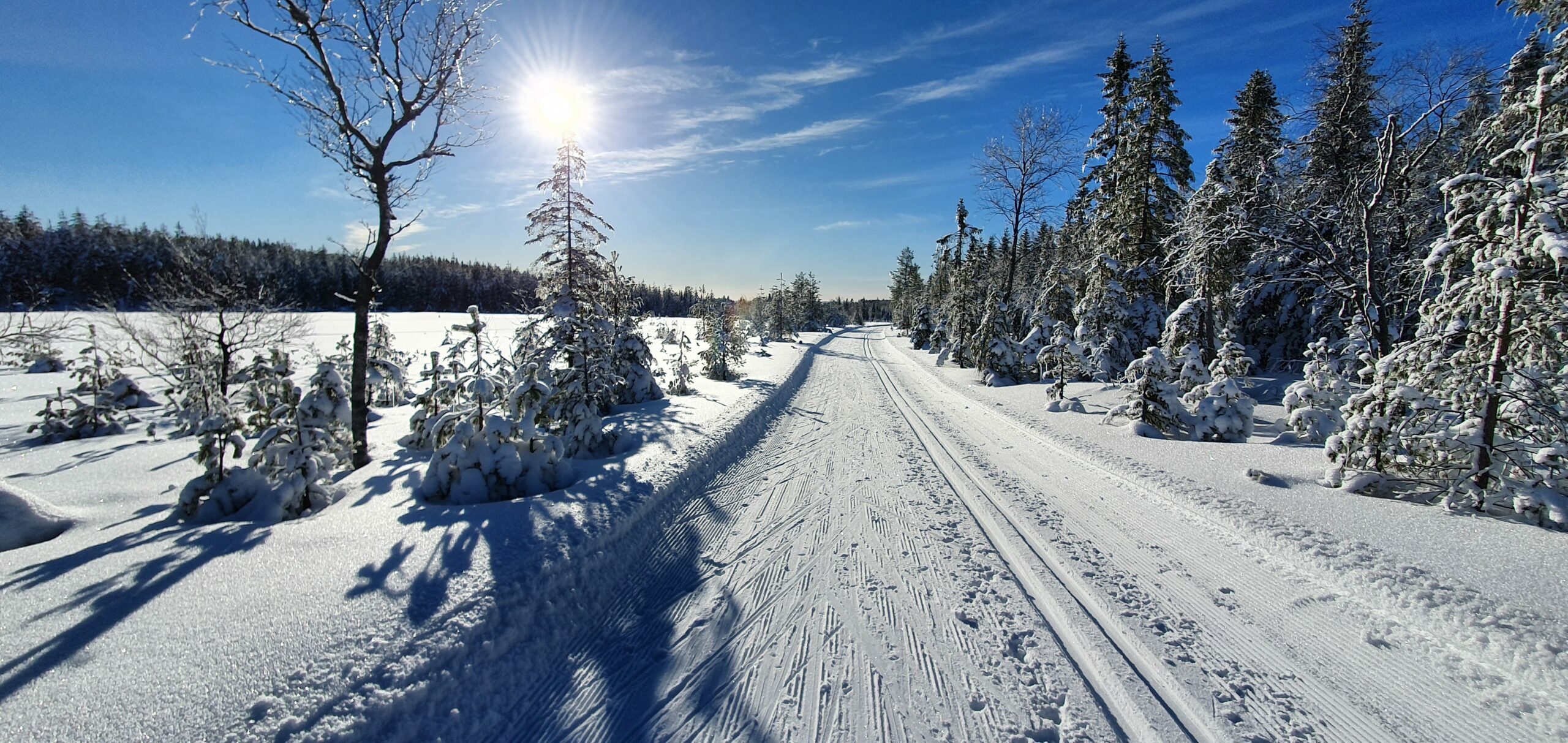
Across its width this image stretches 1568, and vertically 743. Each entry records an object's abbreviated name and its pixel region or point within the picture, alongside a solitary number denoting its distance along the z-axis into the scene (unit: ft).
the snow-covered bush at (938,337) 114.11
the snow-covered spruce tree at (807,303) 213.66
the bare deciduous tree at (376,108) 25.41
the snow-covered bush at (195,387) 27.40
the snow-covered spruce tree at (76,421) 33.65
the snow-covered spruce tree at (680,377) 52.65
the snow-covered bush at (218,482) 17.58
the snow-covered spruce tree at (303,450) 18.40
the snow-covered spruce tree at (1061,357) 55.62
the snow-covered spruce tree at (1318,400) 27.09
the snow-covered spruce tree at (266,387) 22.27
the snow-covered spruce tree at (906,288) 212.23
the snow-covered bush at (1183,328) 36.40
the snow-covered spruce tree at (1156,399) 32.40
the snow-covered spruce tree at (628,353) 46.93
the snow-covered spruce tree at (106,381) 40.70
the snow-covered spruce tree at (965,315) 79.00
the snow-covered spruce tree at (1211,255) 27.86
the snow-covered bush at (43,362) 60.81
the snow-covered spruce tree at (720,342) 65.57
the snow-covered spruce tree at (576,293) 37.32
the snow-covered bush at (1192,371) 34.42
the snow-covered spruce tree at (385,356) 51.65
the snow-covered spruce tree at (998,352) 59.31
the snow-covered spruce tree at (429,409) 25.31
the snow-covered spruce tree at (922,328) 131.85
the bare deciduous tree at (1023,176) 59.51
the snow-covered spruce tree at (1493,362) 15.79
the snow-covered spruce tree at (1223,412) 30.25
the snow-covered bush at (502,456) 19.12
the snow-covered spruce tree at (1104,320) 54.54
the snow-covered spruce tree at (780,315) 172.04
